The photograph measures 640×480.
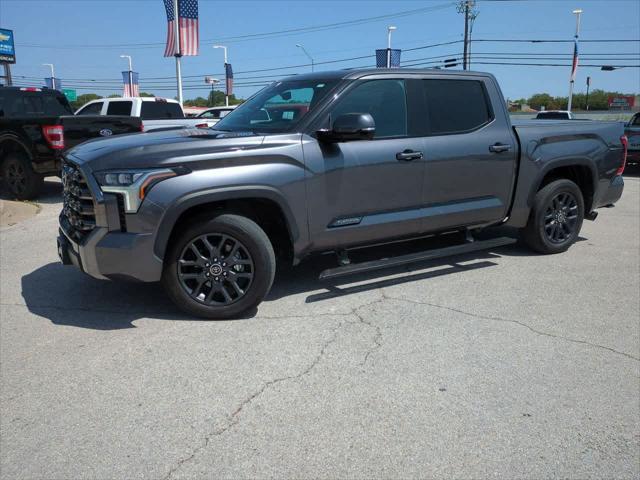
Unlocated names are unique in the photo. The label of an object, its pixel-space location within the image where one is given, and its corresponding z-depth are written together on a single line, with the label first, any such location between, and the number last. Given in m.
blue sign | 27.98
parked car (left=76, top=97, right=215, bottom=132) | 14.84
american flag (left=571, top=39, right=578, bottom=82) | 40.00
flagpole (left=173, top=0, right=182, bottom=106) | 19.94
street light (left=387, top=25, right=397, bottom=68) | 31.26
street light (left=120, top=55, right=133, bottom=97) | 37.62
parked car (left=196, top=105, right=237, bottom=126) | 20.88
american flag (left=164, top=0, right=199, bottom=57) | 20.14
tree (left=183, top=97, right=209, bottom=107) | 101.81
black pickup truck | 9.61
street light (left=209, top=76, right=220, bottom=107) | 52.12
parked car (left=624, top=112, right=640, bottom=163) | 15.58
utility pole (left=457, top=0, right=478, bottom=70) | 47.69
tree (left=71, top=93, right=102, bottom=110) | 98.52
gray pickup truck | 4.09
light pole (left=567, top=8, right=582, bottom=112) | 40.03
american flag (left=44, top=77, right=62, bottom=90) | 51.34
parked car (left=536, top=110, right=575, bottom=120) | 24.92
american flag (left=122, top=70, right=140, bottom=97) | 37.34
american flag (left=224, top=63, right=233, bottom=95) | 39.06
